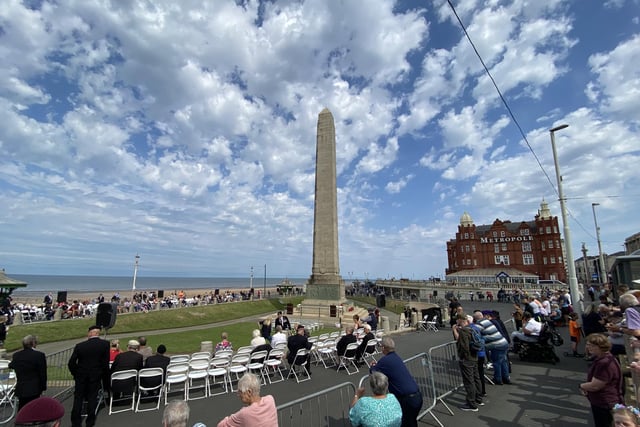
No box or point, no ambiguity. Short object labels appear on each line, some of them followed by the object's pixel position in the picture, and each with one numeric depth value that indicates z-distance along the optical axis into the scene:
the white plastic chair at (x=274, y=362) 8.01
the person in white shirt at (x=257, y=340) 8.90
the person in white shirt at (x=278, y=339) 9.52
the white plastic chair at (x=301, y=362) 8.05
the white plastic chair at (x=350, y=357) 8.45
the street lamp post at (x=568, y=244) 11.47
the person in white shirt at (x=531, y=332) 8.91
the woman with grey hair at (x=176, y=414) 2.61
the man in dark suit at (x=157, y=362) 6.62
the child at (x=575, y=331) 9.45
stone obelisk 27.02
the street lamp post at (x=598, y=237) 26.67
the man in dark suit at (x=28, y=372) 5.12
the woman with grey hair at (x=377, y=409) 3.20
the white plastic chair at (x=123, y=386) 6.19
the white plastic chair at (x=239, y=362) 7.49
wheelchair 8.81
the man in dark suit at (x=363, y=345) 9.06
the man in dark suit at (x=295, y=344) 8.13
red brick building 57.94
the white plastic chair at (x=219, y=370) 7.19
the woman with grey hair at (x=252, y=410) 3.12
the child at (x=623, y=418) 2.59
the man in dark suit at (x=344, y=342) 8.55
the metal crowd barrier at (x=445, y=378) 5.87
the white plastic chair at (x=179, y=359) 7.21
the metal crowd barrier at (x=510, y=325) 15.07
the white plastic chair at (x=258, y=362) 7.65
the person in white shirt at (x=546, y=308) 13.33
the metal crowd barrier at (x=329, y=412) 5.36
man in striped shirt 6.89
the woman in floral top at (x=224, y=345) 8.98
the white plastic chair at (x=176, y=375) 6.69
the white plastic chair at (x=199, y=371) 6.84
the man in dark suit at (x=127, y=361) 6.35
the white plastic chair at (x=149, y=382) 6.26
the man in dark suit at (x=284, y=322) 13.99
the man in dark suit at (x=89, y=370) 5.46
